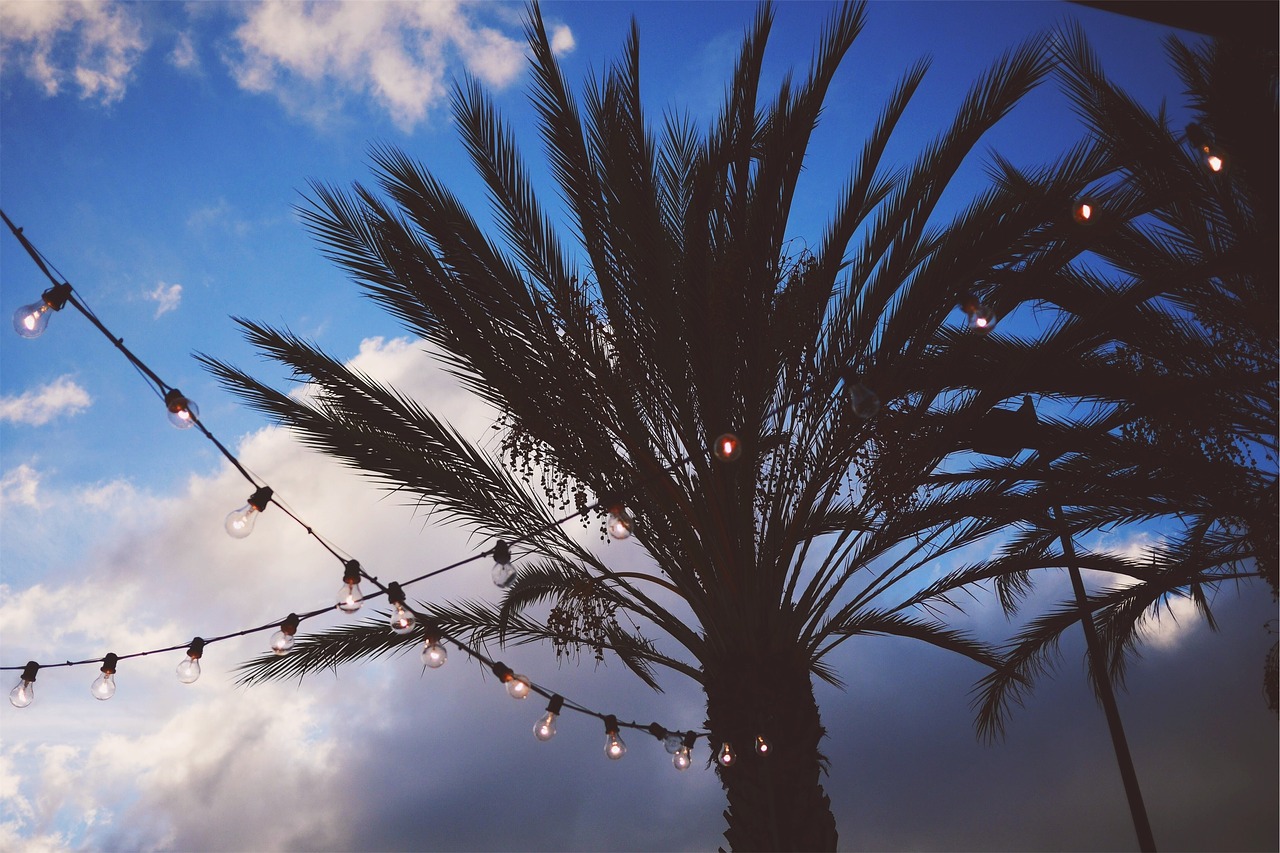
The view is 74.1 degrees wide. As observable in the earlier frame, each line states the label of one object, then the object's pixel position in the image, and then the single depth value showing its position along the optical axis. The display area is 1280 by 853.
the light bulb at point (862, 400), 3.99
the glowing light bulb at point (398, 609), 5.09
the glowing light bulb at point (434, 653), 5.86
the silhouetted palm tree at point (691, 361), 6.14
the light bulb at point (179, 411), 4.03
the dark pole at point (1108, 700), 7.91
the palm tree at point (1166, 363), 6.59
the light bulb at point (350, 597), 4.98
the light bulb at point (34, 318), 3.77
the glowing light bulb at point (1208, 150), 4.85
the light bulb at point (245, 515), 4.43
